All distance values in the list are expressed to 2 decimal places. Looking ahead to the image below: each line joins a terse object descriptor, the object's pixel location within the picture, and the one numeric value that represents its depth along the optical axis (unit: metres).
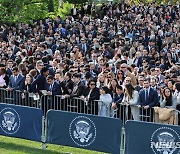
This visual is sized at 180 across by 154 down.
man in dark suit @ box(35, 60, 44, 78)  16.22
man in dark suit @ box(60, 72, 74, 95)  14.71
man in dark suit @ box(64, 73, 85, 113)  14.36
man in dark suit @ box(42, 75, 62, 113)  14.70
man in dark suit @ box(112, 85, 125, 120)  13.74
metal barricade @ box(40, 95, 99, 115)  14.24
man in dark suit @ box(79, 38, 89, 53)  23.16
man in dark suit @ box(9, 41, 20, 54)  22.02
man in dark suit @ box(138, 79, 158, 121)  13.49
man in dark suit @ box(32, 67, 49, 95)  15.08
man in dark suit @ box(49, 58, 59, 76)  16.84
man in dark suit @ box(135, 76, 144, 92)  14.31
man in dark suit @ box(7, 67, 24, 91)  15.62
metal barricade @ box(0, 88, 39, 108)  15.29
